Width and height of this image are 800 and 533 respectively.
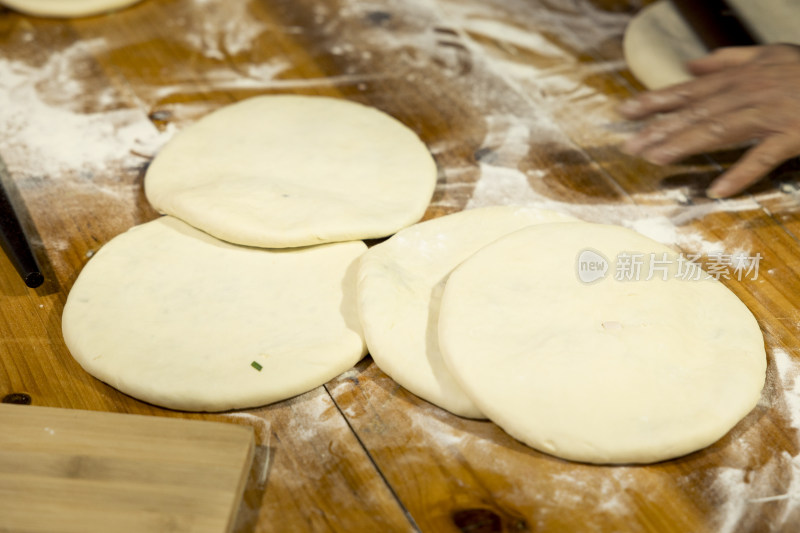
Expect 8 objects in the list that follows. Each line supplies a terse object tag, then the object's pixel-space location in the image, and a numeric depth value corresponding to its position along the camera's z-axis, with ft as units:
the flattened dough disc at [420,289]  2.80
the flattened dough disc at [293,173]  3.07
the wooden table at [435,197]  2.70
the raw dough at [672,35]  3.55
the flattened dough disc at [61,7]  3.93
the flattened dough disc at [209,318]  2.81
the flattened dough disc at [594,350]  2.69
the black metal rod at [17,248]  3.02
